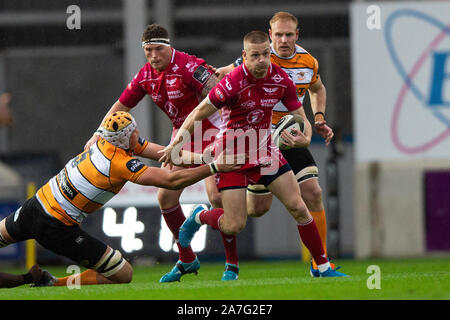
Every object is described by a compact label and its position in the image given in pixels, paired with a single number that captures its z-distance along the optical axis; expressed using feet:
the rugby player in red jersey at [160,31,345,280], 46.16
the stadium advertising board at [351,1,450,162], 92.94
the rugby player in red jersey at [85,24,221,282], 50.44
